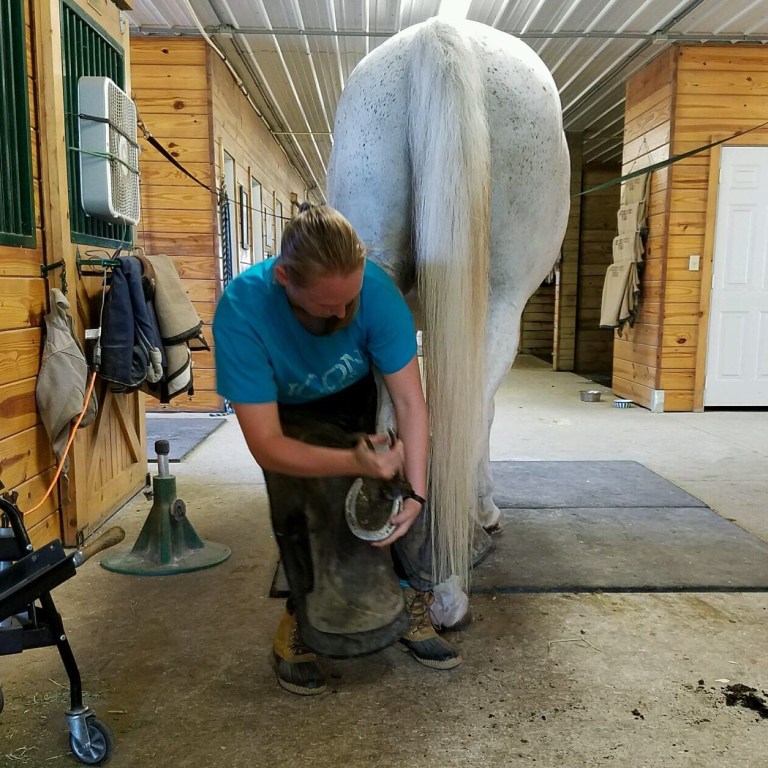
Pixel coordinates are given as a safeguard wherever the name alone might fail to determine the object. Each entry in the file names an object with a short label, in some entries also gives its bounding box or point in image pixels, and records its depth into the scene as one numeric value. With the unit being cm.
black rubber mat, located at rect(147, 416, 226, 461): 339
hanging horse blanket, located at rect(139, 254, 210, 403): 236
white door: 466
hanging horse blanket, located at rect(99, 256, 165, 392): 215
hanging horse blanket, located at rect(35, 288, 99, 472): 191
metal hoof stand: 192
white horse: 133
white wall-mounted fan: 214
